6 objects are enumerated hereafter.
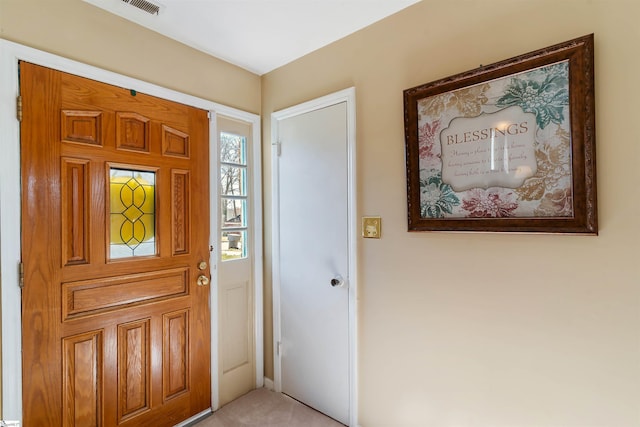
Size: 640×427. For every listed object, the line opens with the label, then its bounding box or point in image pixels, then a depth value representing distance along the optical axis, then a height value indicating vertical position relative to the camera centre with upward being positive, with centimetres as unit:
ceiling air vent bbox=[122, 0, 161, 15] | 160 +110
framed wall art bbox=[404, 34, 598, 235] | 120 +29
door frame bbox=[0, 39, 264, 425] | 136 -2
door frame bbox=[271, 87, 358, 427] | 190 -12
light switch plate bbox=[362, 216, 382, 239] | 180 -8
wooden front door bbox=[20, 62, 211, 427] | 146 -21
